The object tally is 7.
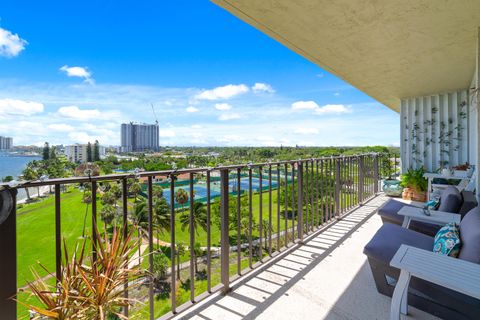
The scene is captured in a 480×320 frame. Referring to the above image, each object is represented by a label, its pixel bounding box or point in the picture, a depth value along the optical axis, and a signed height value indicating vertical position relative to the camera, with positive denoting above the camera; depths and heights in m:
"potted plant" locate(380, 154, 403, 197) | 5.92 -0.84
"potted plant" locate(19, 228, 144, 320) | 1.08 -0.62
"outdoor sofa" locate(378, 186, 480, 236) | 2.62 -0.61
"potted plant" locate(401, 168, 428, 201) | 5.59 -0.76
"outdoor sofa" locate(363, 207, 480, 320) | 1.52 -0.87
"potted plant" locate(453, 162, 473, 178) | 4.52 -0.34
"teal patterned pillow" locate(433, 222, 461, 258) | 1.74 -0.66
